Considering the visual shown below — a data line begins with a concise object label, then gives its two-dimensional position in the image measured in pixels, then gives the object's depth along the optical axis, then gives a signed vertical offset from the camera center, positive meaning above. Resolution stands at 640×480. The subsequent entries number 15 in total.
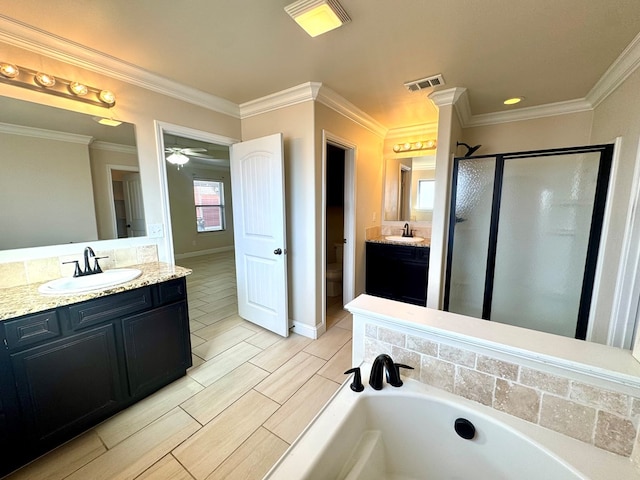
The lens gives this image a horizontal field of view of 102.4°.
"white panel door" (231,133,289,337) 2.45 -0.20
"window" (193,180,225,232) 6.54 +0.16
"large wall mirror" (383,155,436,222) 3.60 +0.32
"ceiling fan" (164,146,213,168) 3.82 +0.88
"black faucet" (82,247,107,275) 1.79 -0.37
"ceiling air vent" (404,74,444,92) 2.11 +1.09
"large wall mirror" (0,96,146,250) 1.58 +0.22
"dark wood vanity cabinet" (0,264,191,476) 1.29 -0.86
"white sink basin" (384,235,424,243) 3.35 -0.37
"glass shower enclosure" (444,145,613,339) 2.05 -0.22
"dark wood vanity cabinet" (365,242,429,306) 3.19 -0.79
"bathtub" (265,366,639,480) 0.80 -0.82
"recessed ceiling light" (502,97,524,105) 2.49 +1.09
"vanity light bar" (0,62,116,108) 1.50 +0.80
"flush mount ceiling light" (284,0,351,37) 1.29 +1.03
